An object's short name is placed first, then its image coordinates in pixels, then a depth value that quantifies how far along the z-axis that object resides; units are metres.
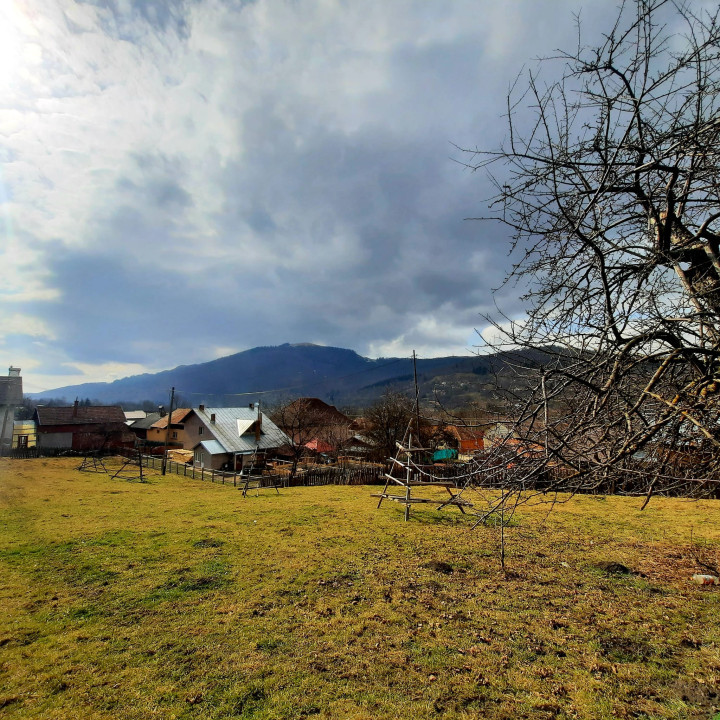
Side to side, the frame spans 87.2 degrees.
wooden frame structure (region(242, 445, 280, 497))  20.44
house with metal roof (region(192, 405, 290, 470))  35.25
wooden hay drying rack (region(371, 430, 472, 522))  12.29
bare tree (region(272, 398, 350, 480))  37.84
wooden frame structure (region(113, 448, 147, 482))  24.91
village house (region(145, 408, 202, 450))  43.56
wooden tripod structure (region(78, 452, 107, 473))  28.61
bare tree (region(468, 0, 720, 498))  2.52
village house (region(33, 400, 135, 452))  47.19
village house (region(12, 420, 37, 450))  38.85
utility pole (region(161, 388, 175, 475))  28.17
